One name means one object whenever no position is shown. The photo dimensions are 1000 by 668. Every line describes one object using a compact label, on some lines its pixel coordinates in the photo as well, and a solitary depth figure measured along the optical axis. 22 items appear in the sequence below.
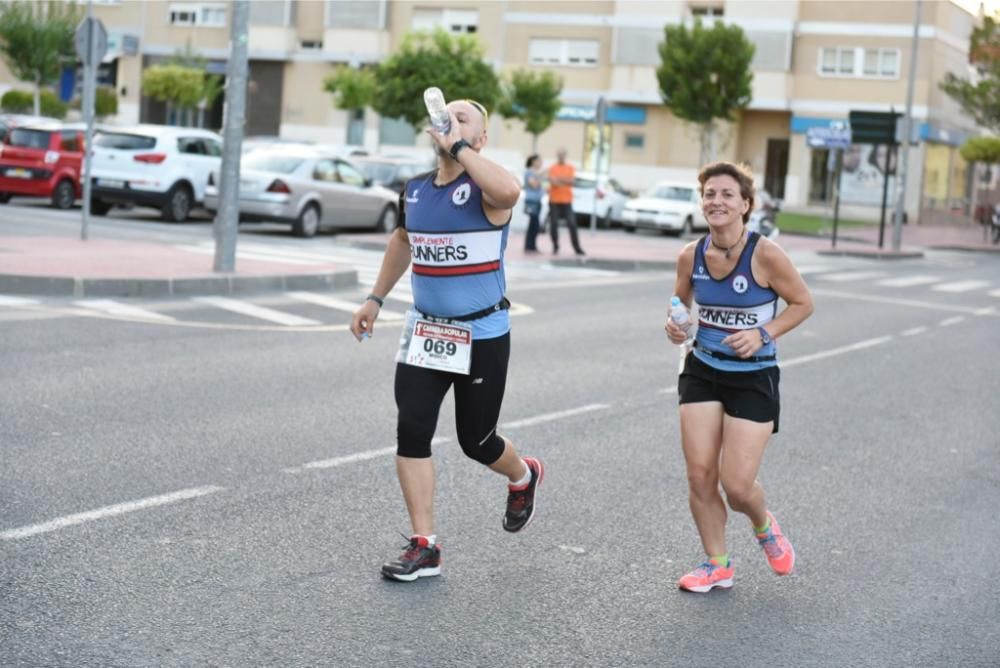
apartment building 62.25
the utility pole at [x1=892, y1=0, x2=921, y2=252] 39.69
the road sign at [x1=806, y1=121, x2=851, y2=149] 41.31
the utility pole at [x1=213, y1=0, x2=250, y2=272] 17.77
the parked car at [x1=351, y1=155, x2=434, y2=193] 34.53
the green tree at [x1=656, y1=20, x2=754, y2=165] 56.38
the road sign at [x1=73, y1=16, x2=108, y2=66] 20.17
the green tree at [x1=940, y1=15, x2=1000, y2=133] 55.34
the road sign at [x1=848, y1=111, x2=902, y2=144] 39.66
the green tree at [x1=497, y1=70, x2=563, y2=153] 60.00
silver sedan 27.08
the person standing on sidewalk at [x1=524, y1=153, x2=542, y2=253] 26.12
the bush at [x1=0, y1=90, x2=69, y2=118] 65.12
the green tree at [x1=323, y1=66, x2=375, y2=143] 63.69
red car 28.81
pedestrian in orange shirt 25.86
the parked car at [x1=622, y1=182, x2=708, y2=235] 40.47
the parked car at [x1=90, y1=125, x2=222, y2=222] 27.77
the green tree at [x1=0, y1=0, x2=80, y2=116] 66.19
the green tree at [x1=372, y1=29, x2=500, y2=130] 49.28
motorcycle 27.31
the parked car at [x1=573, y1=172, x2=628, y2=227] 39.75
